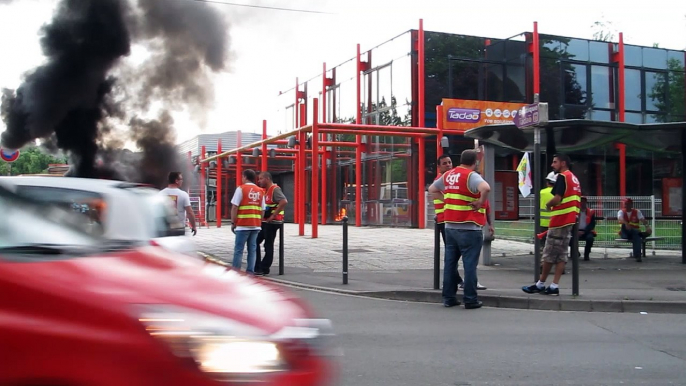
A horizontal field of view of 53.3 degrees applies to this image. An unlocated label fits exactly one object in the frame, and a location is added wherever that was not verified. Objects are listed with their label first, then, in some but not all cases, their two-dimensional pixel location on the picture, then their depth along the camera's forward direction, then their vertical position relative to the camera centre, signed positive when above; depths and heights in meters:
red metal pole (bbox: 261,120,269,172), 25.36 +1.80
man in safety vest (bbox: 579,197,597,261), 14.65 -0.52
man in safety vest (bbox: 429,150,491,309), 8.15 -0.18
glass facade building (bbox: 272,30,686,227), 25.27 +4.30
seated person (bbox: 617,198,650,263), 14.46 -0.47
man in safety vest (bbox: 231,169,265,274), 10.73 -0.18
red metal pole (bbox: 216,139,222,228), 29.20 +0.82
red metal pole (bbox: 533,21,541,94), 25.89 +5.51
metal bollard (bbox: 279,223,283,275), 11.42 -0.85
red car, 2.27 -0.43
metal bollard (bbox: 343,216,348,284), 10.24 -0.73
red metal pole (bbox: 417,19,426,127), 24.69 +4.66
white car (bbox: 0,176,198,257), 3.28 +0.02
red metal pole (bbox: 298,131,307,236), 20.78 +0.58
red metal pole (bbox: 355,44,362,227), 27.38 +1.56
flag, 15.35 +0.59
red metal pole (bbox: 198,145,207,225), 30.44 +0.69
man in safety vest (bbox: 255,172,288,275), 11.73 -0.30
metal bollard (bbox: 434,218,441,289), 9.60 -0.76
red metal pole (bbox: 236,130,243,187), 27.46 +1.68
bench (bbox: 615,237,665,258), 14.96 -0.83
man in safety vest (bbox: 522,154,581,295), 8.84 -0.24
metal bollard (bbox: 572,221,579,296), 8.79 -0.77
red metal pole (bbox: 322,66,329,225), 25.63 +1.78
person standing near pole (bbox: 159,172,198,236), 10.24 +0.12
